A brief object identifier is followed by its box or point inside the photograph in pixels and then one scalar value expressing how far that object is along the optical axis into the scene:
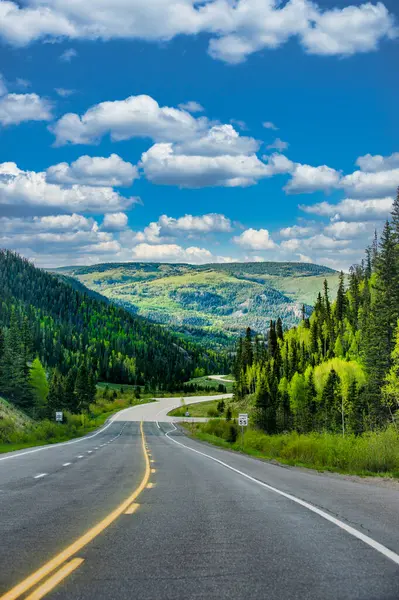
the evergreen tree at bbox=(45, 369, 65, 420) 92.19
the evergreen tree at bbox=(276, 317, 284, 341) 160.12
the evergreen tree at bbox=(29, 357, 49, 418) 96.50
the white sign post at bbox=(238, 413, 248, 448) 39.94
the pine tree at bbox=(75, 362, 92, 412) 107.55
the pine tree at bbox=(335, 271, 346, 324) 130.62
